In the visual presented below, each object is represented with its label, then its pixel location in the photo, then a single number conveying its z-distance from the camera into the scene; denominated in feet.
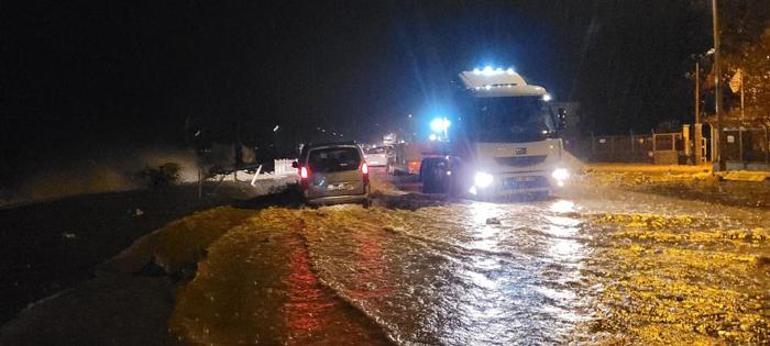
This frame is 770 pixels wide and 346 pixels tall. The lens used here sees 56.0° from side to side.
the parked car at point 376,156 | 134.16
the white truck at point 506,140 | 60.03
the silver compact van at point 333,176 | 61.26
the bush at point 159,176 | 107.34
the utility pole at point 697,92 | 115.96
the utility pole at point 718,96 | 85.05
